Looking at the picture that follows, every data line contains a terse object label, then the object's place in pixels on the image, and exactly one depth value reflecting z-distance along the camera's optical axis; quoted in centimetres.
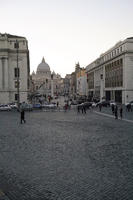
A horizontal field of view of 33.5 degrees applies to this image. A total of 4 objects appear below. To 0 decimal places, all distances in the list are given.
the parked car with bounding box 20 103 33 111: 3928
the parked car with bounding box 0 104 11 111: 3904
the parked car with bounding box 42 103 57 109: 4525
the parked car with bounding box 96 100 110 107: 4843
